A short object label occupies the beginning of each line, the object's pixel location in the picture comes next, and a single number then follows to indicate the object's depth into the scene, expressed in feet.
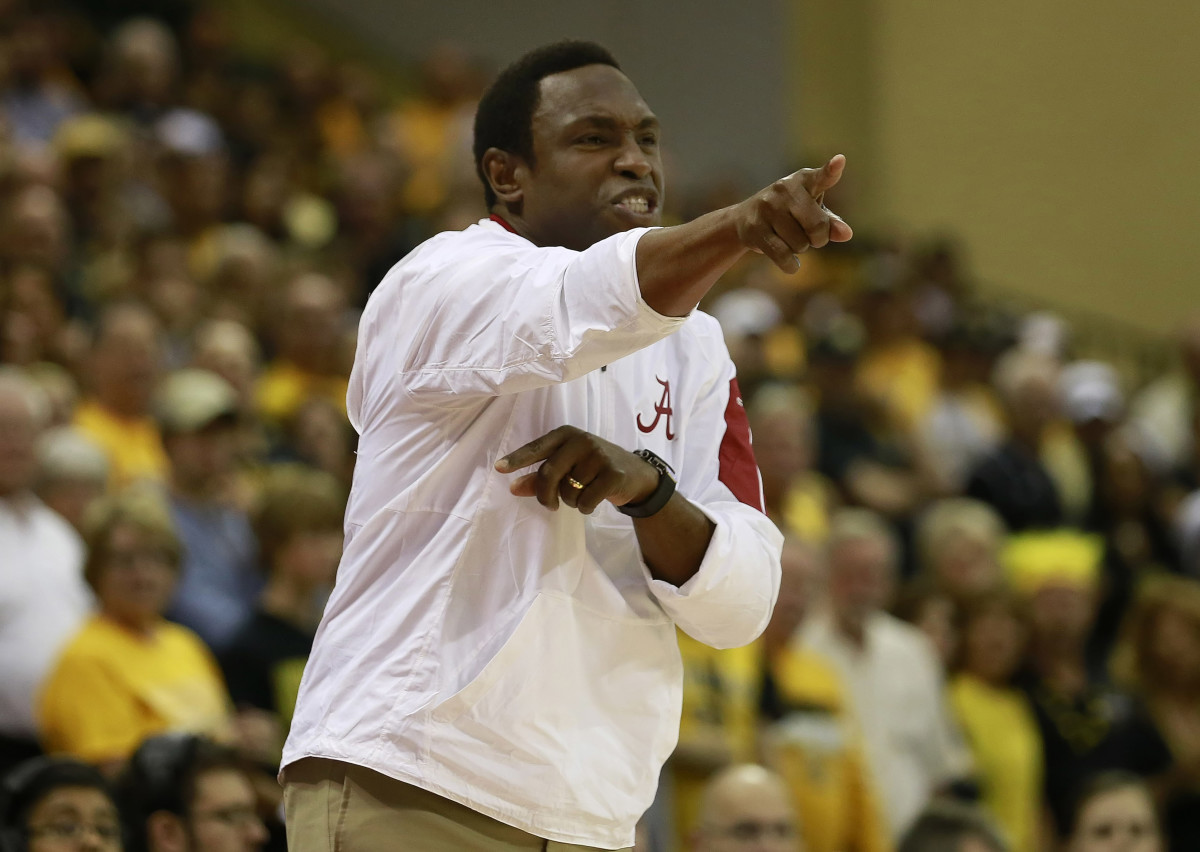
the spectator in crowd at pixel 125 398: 37.29
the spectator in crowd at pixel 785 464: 41.55
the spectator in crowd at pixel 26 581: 28.91
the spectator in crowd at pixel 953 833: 29.14
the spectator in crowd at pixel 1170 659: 39.73
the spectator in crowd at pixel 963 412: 53.67
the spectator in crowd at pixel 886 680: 36.19
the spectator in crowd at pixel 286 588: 30.04
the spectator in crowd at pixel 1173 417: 57.77
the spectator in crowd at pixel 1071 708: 38.81
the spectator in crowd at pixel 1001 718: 38.09
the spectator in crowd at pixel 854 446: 48.91
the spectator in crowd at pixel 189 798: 23.49
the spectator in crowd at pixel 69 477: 33.37
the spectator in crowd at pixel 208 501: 33.68
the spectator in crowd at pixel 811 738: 33.53
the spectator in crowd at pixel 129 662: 27.84
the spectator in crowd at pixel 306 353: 43.60
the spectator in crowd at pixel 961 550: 42.75
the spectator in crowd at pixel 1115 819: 32.40
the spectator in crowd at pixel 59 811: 22.98
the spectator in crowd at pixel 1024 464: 50.60
